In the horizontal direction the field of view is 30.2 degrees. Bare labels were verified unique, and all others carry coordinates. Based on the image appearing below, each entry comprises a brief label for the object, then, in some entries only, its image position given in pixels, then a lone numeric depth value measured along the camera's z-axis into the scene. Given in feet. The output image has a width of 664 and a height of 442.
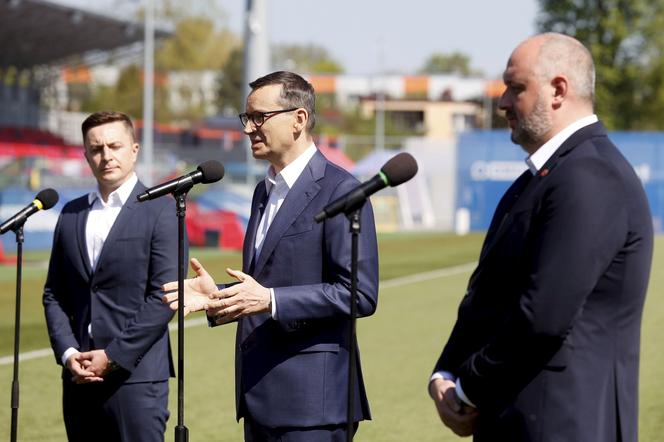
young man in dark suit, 17.98
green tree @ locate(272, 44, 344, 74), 437.17
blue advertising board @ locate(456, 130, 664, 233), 120.67
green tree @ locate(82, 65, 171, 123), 263.90
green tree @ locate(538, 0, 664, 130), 183.21
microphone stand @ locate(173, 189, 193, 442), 15.70
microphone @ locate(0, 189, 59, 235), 18.81
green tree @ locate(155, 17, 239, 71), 314.76
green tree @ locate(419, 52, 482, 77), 554.46
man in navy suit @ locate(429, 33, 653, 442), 11.23
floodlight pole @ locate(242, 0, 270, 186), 87.01
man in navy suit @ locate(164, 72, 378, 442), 14.85
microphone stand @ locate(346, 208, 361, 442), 13.28
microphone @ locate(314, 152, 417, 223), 13.15
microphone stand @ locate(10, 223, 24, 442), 19.07
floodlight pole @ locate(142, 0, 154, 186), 138.64
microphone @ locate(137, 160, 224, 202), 16.14
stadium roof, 158.51
